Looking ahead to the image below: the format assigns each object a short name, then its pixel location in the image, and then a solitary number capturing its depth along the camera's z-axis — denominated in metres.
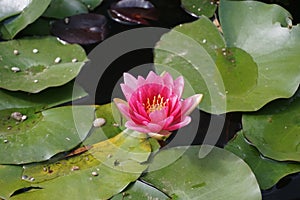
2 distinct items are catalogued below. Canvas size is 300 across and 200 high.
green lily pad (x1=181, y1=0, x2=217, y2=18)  2.55
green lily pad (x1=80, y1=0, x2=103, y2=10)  2.56
